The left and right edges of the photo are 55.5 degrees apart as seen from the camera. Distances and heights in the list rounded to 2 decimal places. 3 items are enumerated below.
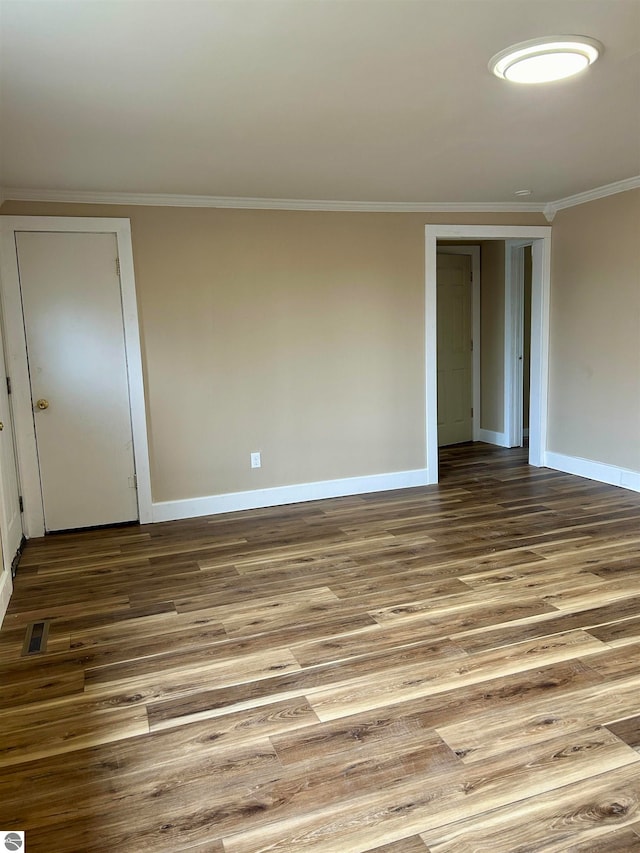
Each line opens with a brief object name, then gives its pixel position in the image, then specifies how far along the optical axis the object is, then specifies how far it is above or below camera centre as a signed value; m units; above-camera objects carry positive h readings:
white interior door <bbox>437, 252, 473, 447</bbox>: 6.84 -0.13
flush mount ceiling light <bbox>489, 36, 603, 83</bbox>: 2.22 +1.03
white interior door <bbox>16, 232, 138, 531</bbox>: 4.20 -0.17
